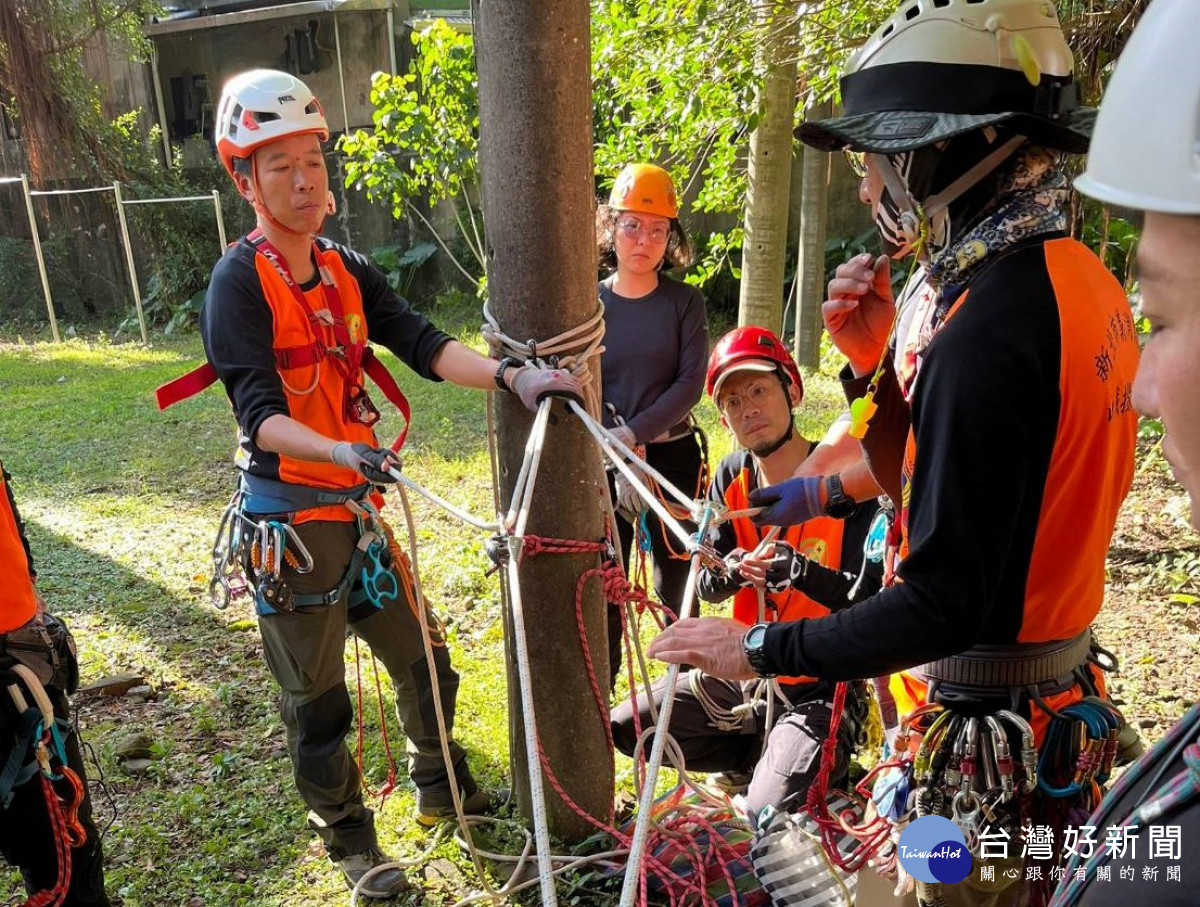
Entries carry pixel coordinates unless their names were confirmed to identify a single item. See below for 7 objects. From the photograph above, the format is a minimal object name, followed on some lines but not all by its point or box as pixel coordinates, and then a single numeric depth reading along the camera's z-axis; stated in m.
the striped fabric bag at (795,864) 2.50
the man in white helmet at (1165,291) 0.94
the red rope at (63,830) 2.55
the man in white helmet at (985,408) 1.58
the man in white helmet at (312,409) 2.77
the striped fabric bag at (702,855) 2.71
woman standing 4.07
